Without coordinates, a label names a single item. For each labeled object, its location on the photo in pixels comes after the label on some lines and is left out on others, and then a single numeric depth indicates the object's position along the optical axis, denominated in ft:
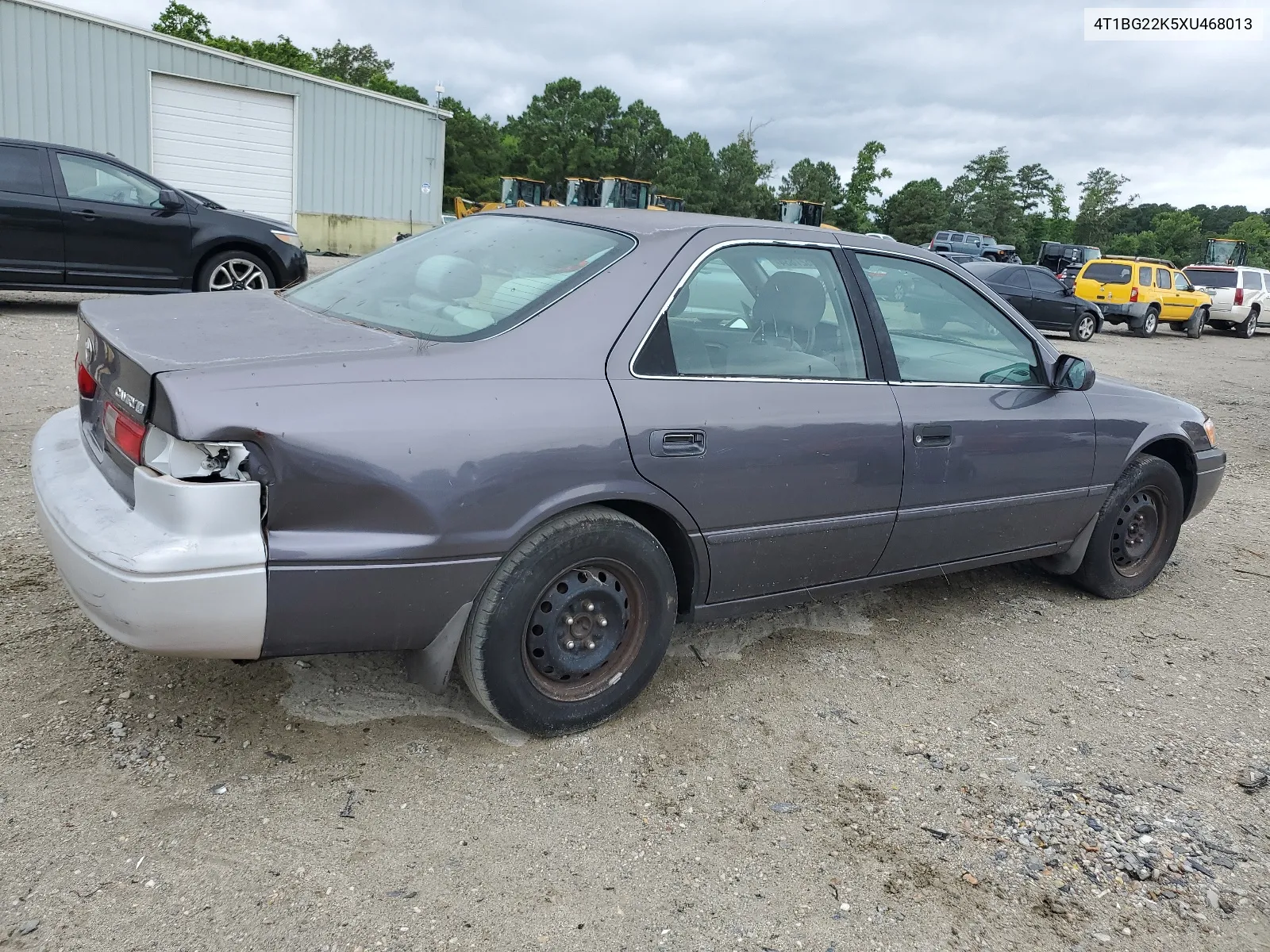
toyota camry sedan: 7.68
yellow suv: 70.95
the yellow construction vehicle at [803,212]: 79.56
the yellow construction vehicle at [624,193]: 82.02
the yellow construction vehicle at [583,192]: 84.74
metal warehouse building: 56.65
